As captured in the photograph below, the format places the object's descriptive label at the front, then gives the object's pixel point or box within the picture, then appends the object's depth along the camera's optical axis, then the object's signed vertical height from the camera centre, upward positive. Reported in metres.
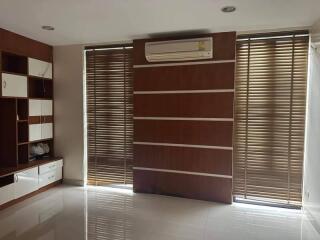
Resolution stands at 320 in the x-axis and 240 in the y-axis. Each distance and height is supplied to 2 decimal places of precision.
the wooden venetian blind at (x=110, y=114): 4.21 -0.01
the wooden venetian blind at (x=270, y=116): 3.40 -0.03
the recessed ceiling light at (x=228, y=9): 2.75 +1.18
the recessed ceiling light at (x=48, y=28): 3.47 +1.20
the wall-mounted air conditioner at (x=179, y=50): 3.49 +0.92
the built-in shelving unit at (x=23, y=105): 3.73 +0.13
